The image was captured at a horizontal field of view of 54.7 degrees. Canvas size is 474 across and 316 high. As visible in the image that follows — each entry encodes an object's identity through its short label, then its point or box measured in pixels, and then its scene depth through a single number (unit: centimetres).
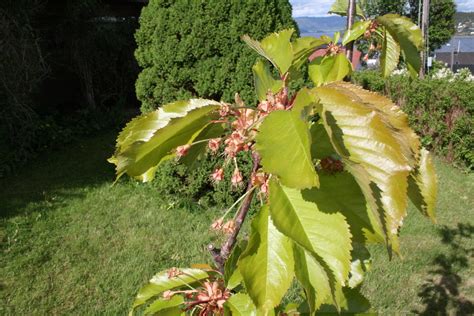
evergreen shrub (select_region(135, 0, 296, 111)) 461
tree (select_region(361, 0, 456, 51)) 2664
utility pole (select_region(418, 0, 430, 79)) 1328
